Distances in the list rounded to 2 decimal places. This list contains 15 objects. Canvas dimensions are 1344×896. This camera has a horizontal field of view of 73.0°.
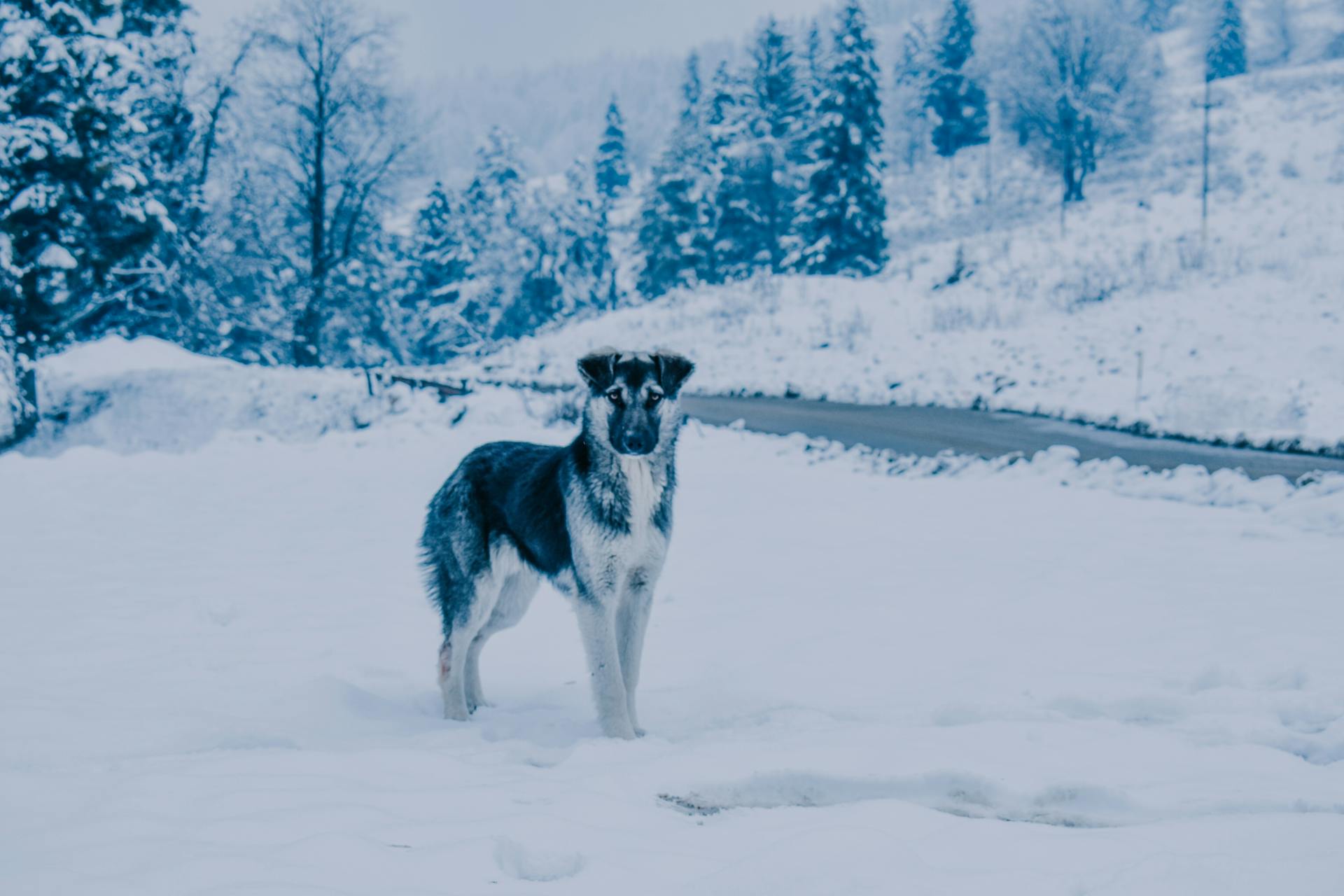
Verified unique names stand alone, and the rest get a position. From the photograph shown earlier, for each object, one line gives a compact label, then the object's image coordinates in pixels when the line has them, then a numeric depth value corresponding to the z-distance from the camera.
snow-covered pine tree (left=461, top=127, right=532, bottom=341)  47.84
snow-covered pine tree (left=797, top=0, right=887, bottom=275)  40.12
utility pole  25.27
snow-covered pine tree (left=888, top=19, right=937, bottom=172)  72.06
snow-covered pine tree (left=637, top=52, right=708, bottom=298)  47.31
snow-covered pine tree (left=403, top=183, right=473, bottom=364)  47.88
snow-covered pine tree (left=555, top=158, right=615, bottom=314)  48.66
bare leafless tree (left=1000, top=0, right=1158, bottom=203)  45.66
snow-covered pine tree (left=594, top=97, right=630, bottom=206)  79.06
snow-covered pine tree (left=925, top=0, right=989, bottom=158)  68.69
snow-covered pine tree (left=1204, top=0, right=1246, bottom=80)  78.94
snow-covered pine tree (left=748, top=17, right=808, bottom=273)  46.72
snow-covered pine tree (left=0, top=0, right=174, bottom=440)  15.75
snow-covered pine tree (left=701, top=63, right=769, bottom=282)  46.12
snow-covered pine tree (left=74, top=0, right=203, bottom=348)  21.27
